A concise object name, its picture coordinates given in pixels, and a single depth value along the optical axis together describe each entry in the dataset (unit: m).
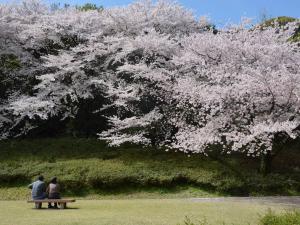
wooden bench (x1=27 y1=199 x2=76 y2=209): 14.25
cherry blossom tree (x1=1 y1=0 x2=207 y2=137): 22.77
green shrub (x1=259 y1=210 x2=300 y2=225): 8.09
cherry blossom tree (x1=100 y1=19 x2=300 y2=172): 17.96
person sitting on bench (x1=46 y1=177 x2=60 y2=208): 15.13
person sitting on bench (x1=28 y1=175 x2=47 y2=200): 15.18
